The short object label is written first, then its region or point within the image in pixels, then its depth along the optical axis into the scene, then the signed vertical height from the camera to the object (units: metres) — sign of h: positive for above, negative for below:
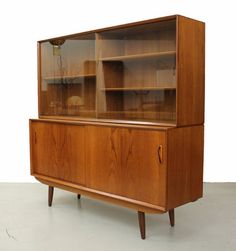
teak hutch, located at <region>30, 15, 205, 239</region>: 2.29 -0.11
